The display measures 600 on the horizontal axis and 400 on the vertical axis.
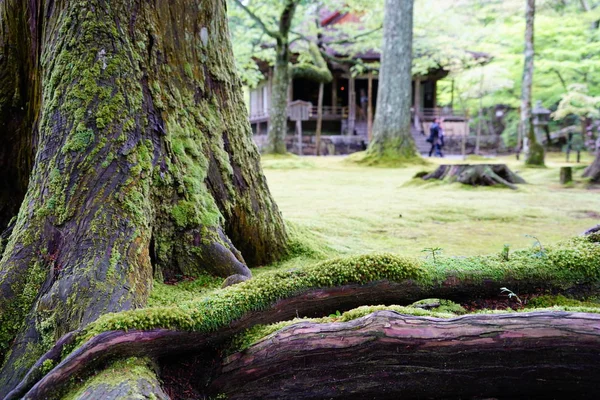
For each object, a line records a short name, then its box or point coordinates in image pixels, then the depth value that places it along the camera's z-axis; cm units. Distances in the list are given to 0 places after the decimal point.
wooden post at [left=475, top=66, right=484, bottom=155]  2692
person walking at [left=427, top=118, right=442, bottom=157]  2207
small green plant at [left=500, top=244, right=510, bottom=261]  247
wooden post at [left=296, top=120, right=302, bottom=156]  2262
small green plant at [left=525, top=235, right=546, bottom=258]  247
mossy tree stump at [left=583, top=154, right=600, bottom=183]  1111
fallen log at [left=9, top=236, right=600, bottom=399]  162
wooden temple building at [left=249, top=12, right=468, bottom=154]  2677
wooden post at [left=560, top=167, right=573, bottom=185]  1094
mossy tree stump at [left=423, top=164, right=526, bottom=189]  1010
